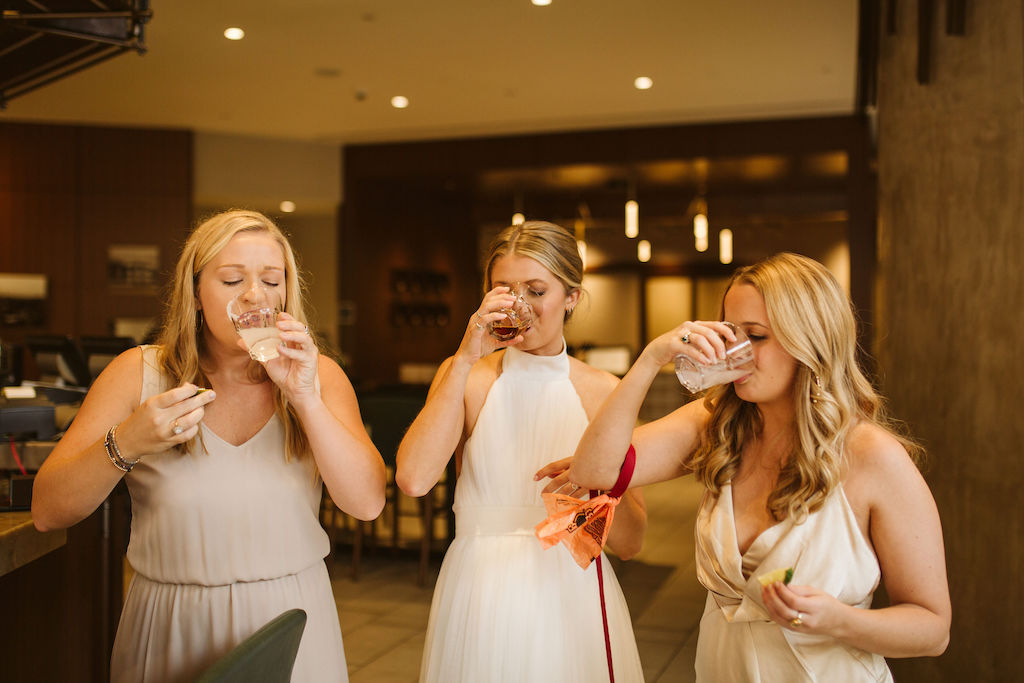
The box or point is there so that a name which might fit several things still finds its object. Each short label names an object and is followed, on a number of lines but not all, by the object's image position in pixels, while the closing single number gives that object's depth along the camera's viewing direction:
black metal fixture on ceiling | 3.83
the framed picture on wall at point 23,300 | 9.09
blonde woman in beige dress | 1.61
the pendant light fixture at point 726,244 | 10.91
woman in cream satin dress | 1.47
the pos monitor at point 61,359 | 4.82
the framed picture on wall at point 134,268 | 9.58
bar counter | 1.79
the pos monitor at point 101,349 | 4.32
